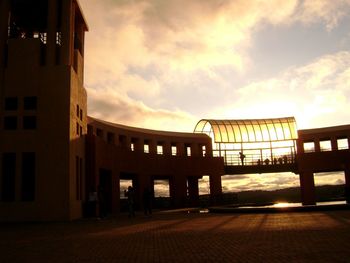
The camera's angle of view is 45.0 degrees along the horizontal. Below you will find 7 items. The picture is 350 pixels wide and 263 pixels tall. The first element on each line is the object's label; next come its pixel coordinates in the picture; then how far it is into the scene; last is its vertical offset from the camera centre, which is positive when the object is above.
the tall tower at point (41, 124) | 21.78 +4.30
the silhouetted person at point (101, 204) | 22.61 -0.10
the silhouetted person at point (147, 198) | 26.05 +0.14
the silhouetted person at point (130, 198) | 22.88 +0.15
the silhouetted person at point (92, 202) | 23.61 +0.02
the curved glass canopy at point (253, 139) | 45.66 +6.47
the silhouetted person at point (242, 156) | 45.47 +4.30
